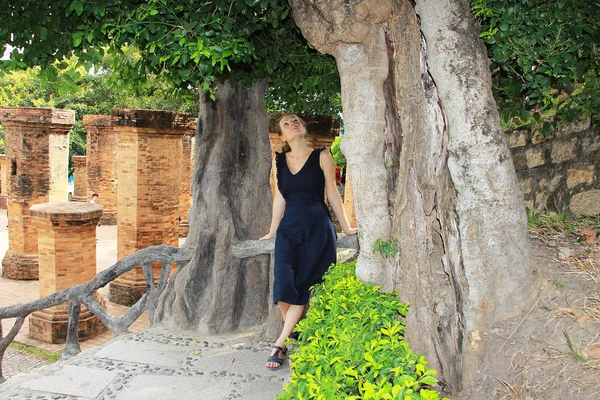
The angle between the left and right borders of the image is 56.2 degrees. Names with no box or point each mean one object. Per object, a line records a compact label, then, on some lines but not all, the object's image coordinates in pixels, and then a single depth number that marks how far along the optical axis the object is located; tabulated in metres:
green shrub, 2.21
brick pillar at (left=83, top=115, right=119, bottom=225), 19.20
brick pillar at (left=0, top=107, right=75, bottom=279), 13.36
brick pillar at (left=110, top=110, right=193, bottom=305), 11.11
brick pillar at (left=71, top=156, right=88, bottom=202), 21.99
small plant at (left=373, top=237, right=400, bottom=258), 3.40
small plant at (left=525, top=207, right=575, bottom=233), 3.74
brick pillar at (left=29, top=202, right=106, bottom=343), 9.90
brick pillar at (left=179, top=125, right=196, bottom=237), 17.87
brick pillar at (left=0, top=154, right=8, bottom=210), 26.07
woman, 4.50
